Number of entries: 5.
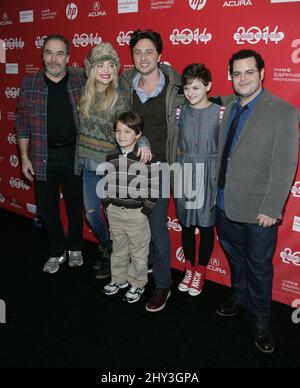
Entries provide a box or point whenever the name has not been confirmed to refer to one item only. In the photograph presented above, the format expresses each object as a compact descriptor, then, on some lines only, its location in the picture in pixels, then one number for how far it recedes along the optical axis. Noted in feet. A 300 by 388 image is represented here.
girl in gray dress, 7.84
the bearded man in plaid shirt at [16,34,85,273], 9.34
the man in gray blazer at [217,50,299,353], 6.52
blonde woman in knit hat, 8.52
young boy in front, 8.12
